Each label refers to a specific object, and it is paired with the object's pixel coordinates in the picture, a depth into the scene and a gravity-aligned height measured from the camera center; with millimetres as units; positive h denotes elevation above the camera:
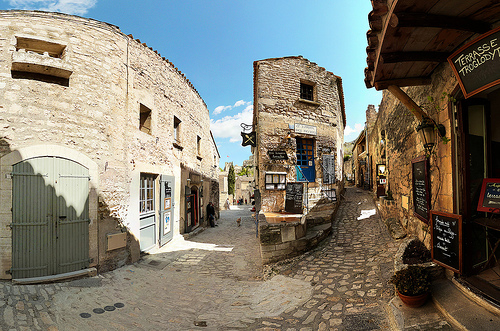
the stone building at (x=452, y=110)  2561 +875
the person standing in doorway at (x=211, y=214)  13242 -2268
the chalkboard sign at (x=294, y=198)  9492 -1010
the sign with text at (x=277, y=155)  9641 +813
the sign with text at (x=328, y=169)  10359 +194
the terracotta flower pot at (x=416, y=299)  2951 -1657
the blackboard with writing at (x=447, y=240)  3016 -963
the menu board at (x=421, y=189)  3953 -323
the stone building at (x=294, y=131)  9648 +1902
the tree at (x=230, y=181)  29609 -761
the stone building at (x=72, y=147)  4918 +756
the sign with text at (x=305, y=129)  10164 +2016
